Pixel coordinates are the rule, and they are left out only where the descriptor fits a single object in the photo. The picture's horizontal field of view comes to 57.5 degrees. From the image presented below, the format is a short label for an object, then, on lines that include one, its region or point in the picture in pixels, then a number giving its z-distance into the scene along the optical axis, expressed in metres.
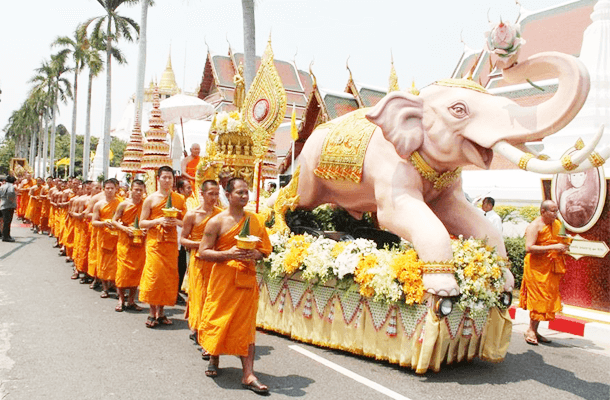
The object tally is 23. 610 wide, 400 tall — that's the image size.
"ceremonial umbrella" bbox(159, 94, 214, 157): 10.98
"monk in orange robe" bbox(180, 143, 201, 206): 8.79
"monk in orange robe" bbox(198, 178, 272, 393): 3.97
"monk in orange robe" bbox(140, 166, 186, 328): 5.86
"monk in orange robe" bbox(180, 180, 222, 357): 4.67
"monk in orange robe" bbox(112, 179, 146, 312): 6.63
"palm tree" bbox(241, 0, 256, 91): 10.68
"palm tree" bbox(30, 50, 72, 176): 38.20
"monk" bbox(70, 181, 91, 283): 8.44
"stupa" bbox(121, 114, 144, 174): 12.90
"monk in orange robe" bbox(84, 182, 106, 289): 7.82
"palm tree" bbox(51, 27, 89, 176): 33.22
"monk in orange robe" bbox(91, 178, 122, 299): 7.32
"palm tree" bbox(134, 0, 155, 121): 18.97
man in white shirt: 8.18
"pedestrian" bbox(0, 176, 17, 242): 13.64
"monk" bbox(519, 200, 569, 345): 5.82
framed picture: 6.95
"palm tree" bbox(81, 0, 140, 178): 24.50
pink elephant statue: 4.28
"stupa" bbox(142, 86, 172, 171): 11.05
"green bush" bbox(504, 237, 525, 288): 8.29
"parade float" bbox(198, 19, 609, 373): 4.38
